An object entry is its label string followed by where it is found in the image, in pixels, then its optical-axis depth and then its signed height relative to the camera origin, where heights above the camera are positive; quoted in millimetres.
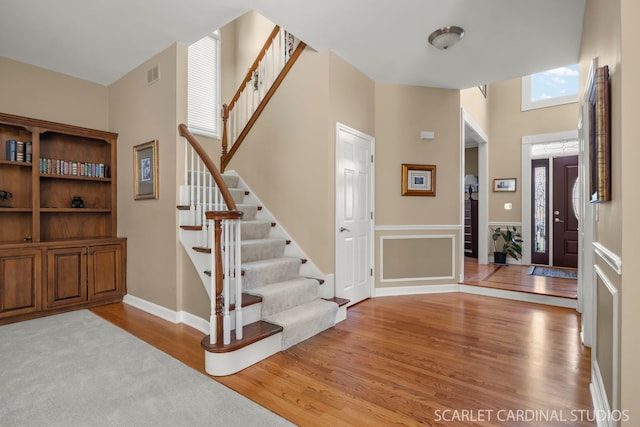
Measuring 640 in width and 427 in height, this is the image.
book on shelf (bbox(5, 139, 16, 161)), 3566 +665
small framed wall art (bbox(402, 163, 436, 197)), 4570 +462
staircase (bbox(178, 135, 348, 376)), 2359 -723
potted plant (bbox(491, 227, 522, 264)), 6336 -643
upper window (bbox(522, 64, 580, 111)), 6098 +2404
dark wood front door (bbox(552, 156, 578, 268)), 6000 -22
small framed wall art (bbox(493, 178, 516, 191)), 6559 +583
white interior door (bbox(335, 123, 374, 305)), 3723 -27
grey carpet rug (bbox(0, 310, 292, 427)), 1819 -1153
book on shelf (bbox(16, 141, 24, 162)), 3604 +663
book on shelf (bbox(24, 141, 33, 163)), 3660 +662
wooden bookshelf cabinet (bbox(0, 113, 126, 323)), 3422 -151
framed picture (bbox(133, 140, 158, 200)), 3633 +474
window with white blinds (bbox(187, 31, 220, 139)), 5113 +2023
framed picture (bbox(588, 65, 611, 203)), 1579 +386
